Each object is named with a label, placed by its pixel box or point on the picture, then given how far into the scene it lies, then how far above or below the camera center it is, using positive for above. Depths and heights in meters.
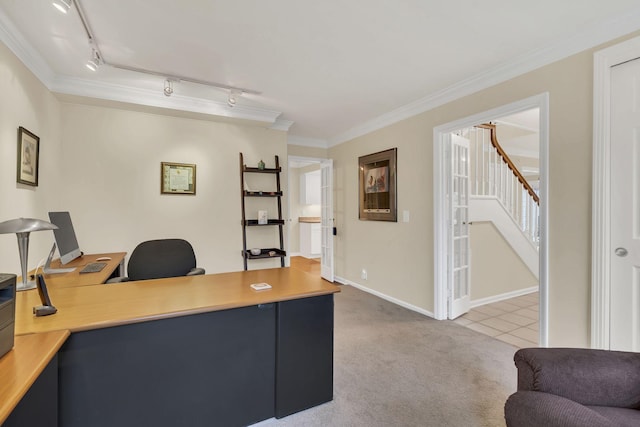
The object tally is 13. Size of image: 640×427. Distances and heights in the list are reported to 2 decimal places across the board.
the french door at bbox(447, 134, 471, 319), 3.28 -0.24
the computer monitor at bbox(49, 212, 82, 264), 2.28 -0.21
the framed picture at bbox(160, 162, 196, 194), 3.53 +0.38
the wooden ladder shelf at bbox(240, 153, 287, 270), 3.86 -0.13
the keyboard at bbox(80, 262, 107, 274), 2.35 -0.46
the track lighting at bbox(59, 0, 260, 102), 1.76 +1.21
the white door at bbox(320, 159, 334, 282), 5.15 -0.15
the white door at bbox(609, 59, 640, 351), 1.91 +0.00
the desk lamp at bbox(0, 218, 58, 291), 1.56 -0.10
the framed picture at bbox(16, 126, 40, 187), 2.26 +0.43
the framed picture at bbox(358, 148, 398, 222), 3.88 +0.31
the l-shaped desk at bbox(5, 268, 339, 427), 1.37 -0.72
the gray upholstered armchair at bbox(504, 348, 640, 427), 1.07 -0.68
